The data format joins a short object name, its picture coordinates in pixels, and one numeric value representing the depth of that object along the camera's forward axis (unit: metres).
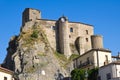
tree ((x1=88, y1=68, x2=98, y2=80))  38.67
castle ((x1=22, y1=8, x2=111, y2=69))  53.25
